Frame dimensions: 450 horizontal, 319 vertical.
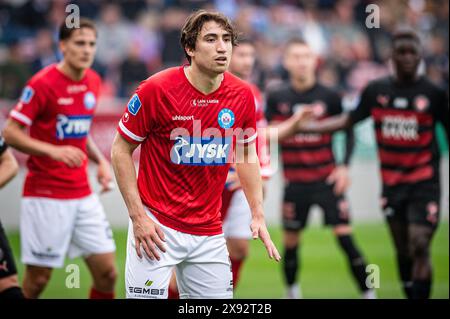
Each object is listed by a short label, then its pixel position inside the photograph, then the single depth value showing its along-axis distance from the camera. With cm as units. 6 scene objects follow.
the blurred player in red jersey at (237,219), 1766
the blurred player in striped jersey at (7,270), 1220
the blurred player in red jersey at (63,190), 1590
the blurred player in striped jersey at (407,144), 1727
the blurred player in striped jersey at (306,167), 1983
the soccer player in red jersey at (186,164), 1153
